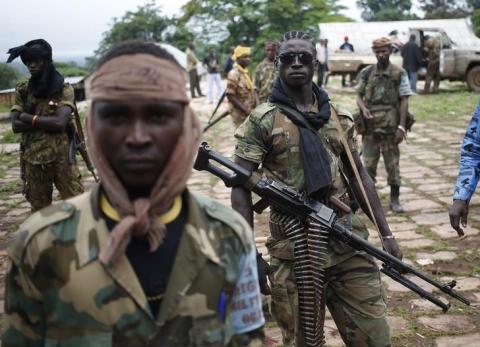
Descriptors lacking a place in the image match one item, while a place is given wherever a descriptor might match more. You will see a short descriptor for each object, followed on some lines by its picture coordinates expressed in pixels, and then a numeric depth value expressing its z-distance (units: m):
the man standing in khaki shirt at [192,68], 18.06
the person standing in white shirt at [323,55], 19.31
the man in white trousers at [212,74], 16.89
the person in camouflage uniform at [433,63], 17.25
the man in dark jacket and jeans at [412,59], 17.39
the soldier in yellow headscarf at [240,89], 8.46
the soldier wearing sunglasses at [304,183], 2.88
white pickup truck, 17.20
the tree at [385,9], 50.92
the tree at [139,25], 40.25
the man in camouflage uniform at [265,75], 8.77
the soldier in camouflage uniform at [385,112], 6.67
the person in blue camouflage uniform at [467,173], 3.54
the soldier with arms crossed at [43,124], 4.89
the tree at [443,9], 45.67
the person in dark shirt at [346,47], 21.13
